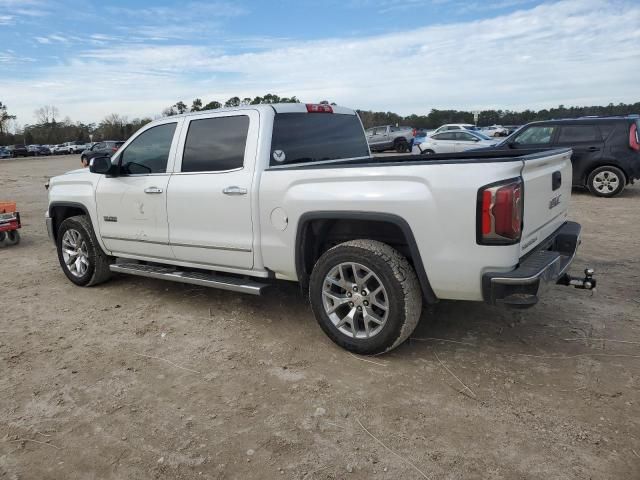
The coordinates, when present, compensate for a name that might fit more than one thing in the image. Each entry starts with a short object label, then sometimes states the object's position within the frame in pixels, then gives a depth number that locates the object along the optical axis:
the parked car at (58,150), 63.00
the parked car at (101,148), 31.89
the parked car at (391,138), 30.38
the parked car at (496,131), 39.74
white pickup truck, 3.30
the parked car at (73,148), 62.50
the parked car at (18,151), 58.04
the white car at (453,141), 20.05
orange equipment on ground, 8.13
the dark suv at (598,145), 11.09
